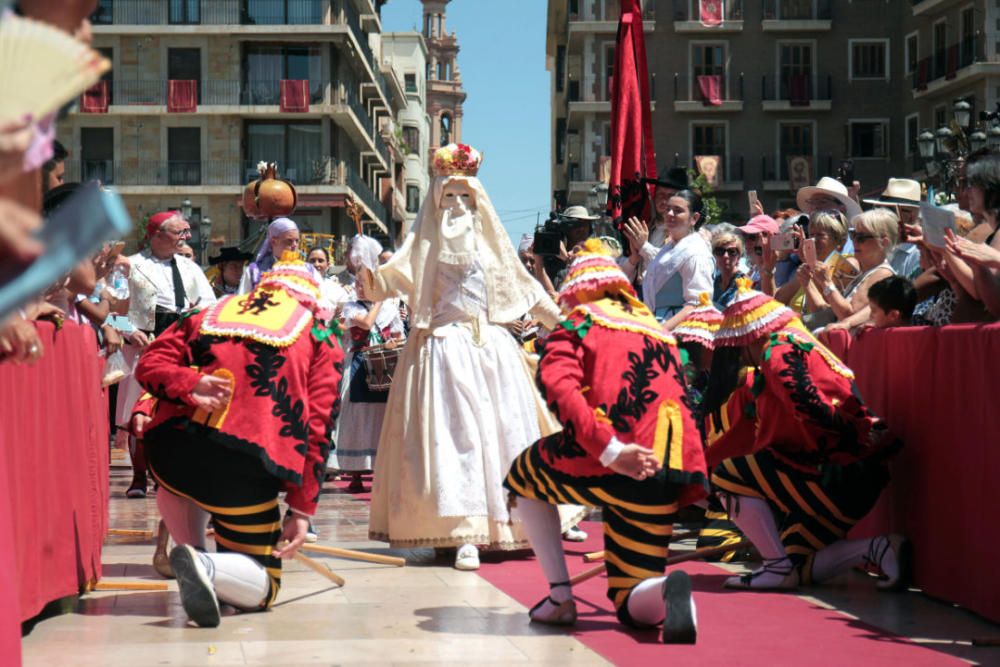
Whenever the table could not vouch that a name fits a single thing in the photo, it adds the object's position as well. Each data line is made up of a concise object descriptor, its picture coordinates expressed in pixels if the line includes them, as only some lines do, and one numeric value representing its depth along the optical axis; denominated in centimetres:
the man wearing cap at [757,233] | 1030
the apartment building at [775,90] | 5706
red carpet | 561
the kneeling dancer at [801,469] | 730
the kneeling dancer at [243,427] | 623
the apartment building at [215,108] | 5512
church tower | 16325
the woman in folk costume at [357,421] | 1372
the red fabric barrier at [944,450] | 646
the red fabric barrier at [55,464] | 569
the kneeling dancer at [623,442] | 588
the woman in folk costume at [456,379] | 852
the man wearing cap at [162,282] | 1171
